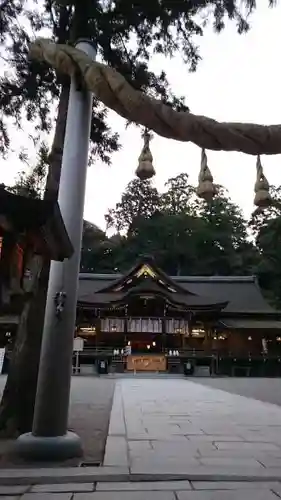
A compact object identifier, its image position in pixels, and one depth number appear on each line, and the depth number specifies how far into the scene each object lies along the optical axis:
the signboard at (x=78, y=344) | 17.02
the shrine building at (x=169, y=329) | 21.17
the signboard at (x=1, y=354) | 15.84
